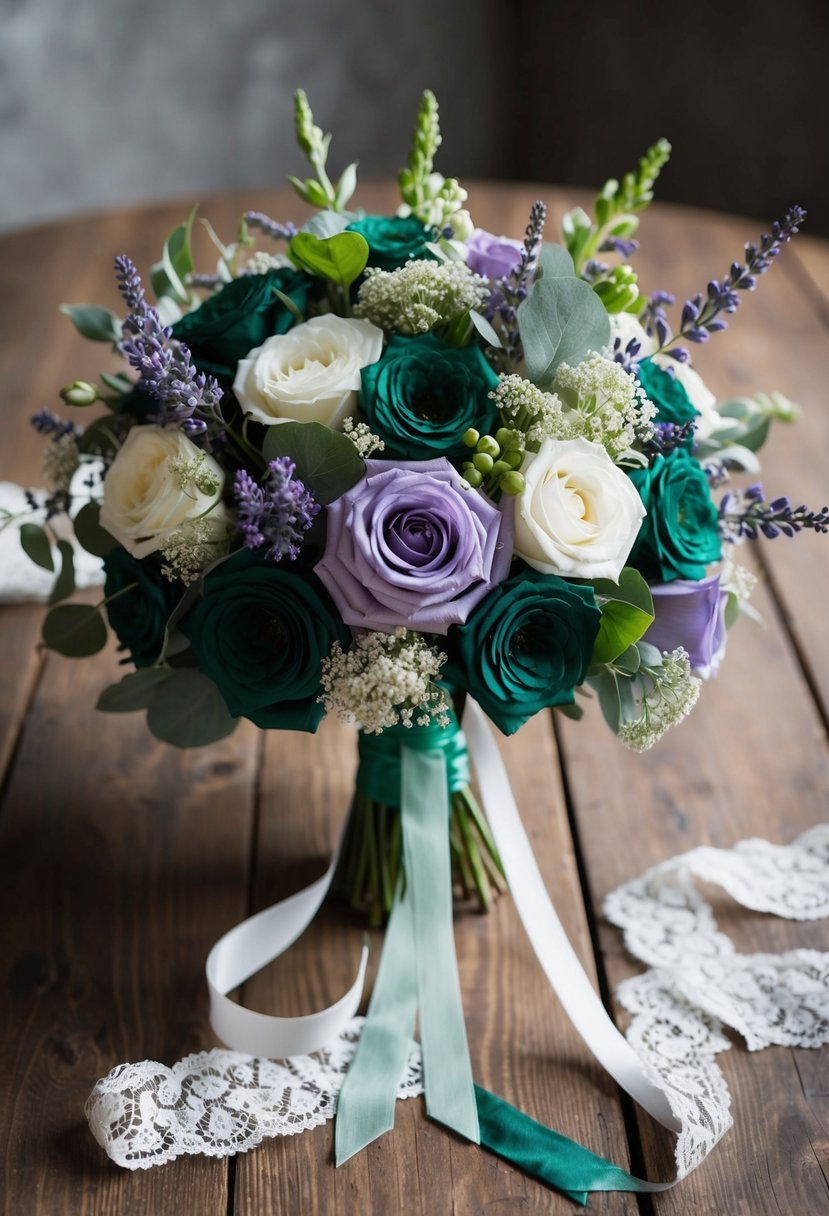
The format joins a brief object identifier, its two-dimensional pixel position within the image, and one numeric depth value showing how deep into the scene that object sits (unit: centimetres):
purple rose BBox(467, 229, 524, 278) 93
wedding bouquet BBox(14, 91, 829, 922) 80
